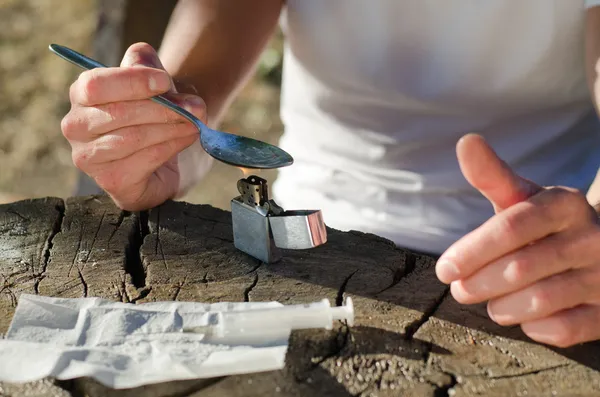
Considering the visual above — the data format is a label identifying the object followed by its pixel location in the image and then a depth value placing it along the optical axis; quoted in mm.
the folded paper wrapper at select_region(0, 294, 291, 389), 847
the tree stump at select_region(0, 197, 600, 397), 841
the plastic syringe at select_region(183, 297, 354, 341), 899
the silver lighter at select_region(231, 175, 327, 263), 1019
